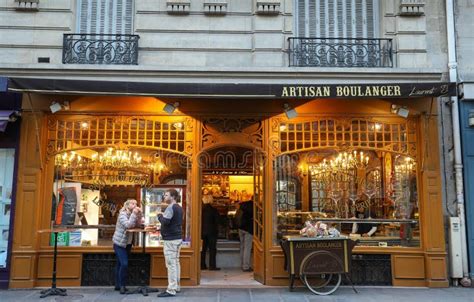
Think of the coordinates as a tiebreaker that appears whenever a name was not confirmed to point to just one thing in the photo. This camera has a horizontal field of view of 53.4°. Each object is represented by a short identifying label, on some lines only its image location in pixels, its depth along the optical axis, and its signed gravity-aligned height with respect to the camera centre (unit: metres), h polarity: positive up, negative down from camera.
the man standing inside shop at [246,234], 10.71 -0.63
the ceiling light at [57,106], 8.66 +1.86
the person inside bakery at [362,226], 9.44 -0.38
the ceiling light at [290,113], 8.83 +1.76
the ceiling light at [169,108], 8.72 +1.81
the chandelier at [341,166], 9.62 +0.84
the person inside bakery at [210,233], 10.89 -0.61
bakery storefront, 8.93 +0.65
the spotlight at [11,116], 8.73 +1.66
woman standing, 8.27 -0.52
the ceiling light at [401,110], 9.06 +1.86
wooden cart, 8.27 -0.88
